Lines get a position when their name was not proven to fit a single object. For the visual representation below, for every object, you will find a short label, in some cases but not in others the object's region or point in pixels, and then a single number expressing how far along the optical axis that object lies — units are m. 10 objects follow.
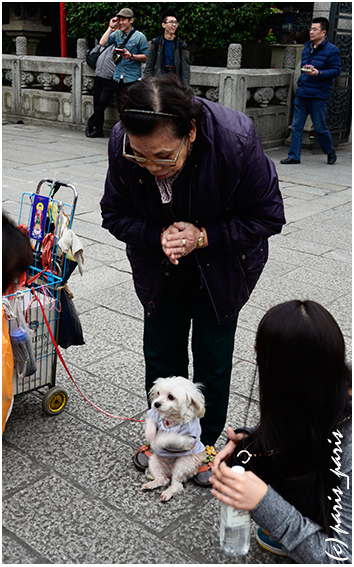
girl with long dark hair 1.68
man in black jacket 9.16
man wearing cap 9.29
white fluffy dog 2.35
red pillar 12.30
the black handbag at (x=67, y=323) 2.89
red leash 2.74
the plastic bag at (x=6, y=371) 2.40
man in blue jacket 8.53
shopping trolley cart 2.77
